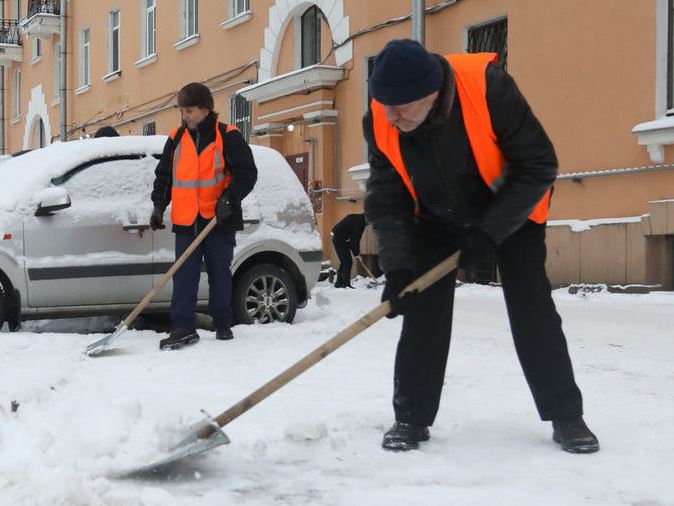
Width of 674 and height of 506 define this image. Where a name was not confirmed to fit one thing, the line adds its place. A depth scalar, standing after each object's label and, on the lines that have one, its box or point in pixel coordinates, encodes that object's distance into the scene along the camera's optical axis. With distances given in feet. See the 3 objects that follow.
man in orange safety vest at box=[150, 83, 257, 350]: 22.13
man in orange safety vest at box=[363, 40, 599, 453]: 11.48
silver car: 23.90
